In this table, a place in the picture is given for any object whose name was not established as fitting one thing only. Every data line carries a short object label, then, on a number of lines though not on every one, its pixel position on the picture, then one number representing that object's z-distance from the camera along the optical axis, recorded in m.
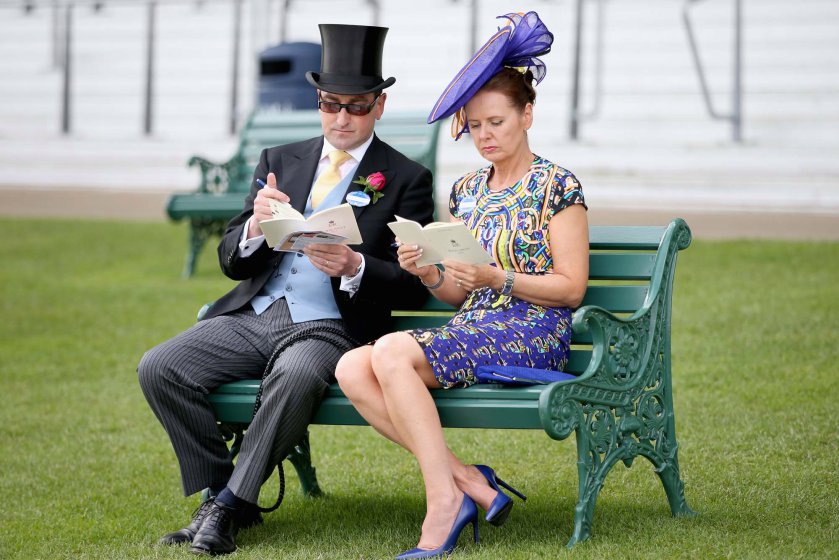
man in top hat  8.02
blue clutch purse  7.73
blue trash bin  23.36
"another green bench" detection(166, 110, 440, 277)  18.83
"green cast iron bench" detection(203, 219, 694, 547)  7.59
